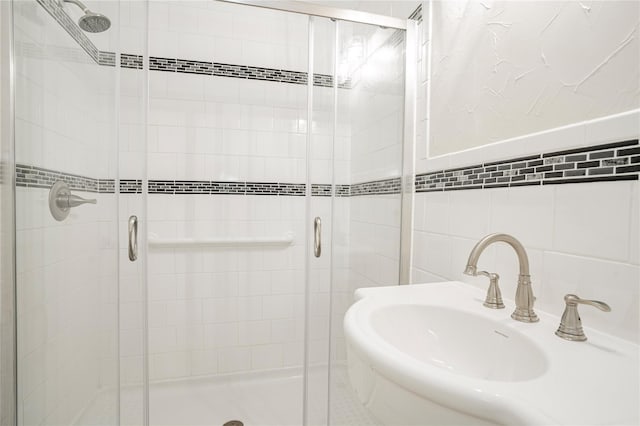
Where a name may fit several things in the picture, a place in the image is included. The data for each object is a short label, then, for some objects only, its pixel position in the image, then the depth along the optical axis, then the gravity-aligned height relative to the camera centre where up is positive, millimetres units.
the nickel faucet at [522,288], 703 -172
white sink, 400 -245
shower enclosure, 947 +7
